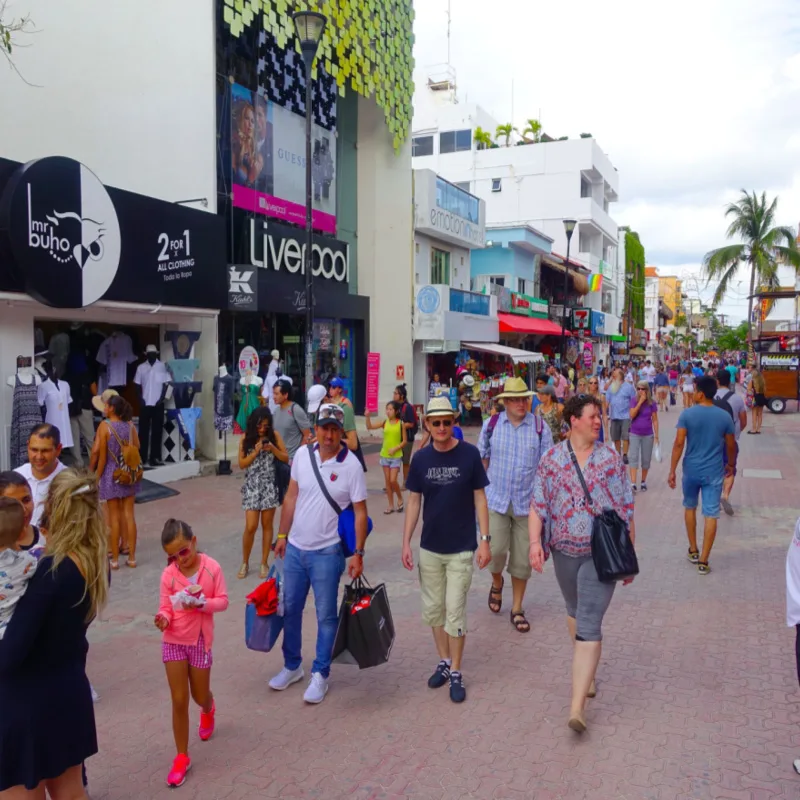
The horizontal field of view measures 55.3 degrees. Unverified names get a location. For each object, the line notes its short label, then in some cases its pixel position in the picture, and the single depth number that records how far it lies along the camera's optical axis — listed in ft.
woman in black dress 8.92
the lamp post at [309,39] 34.53
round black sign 30.58
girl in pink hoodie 12.49
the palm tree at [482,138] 140.77
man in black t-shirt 15.53
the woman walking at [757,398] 65.46
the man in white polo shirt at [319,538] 15.47
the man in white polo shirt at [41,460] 16.02
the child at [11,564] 8.80
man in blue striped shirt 19.35
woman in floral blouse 13.93
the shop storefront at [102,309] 31.45
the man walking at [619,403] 39.40
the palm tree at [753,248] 119.75
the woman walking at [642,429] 36.29
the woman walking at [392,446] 32.81
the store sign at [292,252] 48.55
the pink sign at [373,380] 64.03
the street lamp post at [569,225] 78.23
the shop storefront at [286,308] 47.80
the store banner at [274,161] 48.55
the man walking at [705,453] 23.76
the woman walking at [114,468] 23.86
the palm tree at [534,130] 150.71
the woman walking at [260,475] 23.03
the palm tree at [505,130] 148.26
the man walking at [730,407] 31.38
